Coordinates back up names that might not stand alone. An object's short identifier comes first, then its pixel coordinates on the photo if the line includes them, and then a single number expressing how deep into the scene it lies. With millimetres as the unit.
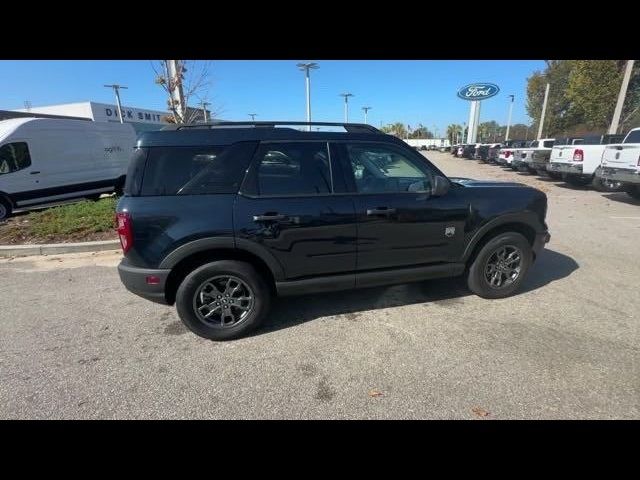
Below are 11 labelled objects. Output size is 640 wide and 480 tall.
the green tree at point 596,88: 28766
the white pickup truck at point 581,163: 10664
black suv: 2838
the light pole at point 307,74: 23322
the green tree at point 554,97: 45875
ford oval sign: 40056
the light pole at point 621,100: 16797
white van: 8602
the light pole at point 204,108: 10089
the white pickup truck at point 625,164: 8336
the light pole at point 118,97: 36291
